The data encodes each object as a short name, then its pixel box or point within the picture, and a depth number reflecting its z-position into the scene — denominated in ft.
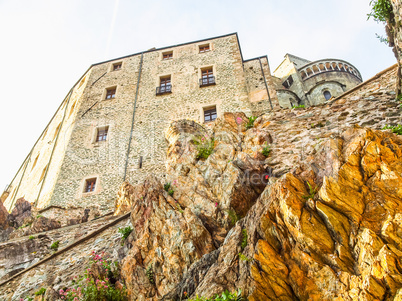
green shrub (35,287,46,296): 23.80
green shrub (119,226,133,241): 26.73
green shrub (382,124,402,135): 22.04
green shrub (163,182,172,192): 29.60
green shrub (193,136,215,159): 32.30
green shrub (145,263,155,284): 21.81
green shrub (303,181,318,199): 16.93
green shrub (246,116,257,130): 33.90
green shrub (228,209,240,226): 23.21
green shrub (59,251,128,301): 21.27
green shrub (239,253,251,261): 16.18
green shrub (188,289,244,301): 14.65
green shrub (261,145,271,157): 27.30
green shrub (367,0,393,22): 27.94
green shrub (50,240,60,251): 30.90
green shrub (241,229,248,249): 17.73
